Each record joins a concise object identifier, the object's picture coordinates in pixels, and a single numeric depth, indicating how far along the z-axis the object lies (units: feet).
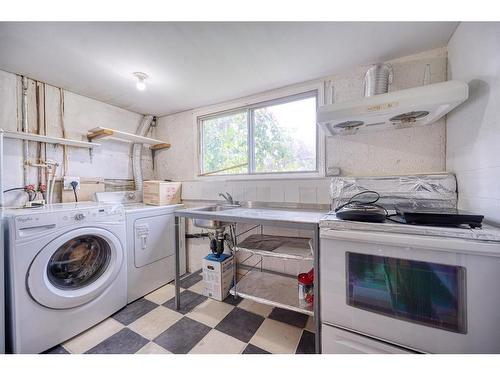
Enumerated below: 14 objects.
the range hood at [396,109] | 3.04
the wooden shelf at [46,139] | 4.86
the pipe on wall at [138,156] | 7.73
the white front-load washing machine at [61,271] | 3.52
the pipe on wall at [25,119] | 5.19
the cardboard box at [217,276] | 5.58
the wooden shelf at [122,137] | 6.16
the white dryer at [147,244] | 5.58
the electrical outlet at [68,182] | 5.79
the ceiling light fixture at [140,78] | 5.11
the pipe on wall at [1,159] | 4.41
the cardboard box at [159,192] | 6.76
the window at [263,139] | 5.89
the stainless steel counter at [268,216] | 3.65
